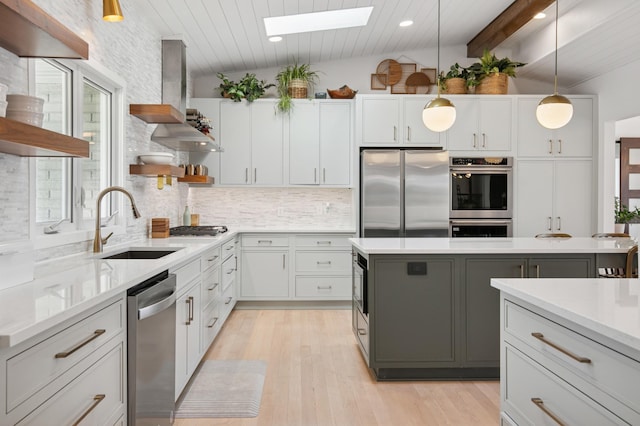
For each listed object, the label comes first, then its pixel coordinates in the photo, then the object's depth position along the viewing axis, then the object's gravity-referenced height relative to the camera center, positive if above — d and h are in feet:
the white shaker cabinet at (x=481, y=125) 17.44 +3.14
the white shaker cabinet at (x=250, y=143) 18.24 +2.52
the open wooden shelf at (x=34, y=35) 5.34 +2.21
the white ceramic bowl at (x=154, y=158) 12.18 +1.28
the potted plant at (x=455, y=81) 17.75 +4.82
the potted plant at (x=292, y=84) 18.19 +4.83
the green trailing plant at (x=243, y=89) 18.01 +4.58
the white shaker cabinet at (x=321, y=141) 18.30 +2.61
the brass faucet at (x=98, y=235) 8.89 -0.55
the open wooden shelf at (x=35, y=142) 5.13 +0.79
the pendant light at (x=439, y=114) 11.45 +2.31
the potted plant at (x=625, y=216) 26.25 -0.36
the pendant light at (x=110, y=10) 7.82 +3.28
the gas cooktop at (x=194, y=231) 14.23 -0.72
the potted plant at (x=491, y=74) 17.57 +5.08
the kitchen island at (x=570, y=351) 3.67 -1.31
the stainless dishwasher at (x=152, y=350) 6.22 -2.09
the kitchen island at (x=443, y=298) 10.36 -1.99
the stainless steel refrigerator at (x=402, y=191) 16.80 +0.61
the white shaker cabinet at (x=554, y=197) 17.63 +0.45
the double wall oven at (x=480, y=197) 17.24 +0.44
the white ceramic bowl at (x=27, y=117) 5.66 +1.10
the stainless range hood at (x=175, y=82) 14.01 +3.80
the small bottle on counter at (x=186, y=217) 16.97 -0.35
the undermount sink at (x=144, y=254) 10.44 -1.04
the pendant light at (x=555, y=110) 11.23 +2.38
